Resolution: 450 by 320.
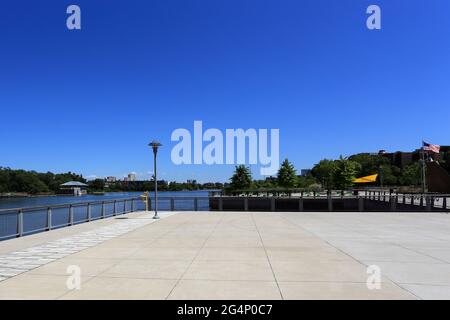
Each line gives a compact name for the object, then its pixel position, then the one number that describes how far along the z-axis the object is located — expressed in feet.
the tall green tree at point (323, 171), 359.60
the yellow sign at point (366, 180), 218.38
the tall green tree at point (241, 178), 270.26
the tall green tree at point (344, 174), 229.04
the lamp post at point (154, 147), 70.28
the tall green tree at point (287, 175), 262.67
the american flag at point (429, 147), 146.38
